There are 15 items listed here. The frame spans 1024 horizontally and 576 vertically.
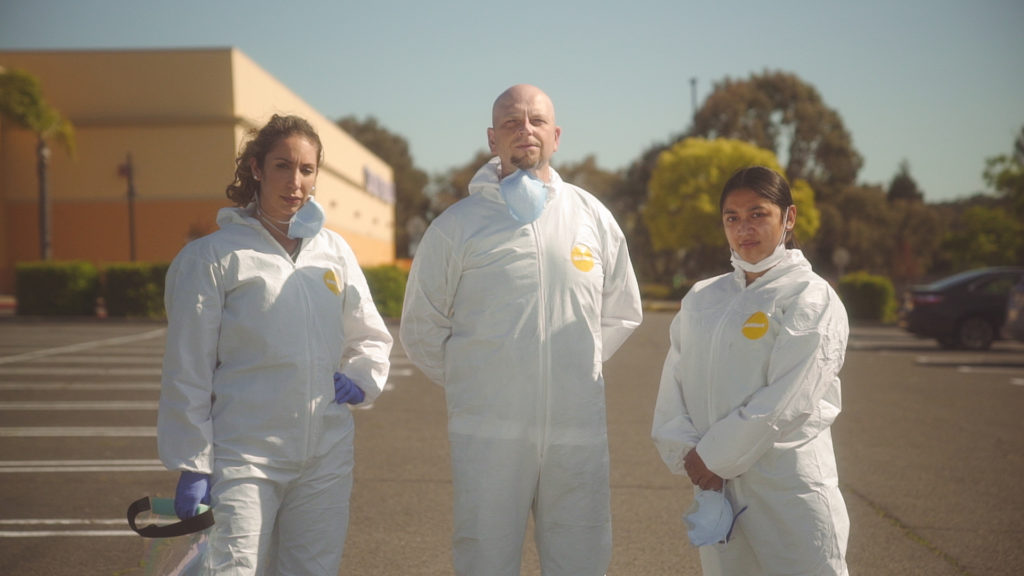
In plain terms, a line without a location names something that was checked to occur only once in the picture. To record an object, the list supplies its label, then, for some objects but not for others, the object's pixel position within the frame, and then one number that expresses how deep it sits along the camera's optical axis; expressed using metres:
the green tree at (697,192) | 44.09
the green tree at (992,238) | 36.53
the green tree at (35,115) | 27.78
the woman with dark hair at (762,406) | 2.77
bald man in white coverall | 2.99
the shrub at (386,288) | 23.50
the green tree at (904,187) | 87.31
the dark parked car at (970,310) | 16.47
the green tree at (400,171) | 80.50
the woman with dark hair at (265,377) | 2.69
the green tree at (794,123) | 55.12
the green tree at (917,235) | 63.03
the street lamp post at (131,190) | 29.86
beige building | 31.12
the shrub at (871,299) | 26.64
